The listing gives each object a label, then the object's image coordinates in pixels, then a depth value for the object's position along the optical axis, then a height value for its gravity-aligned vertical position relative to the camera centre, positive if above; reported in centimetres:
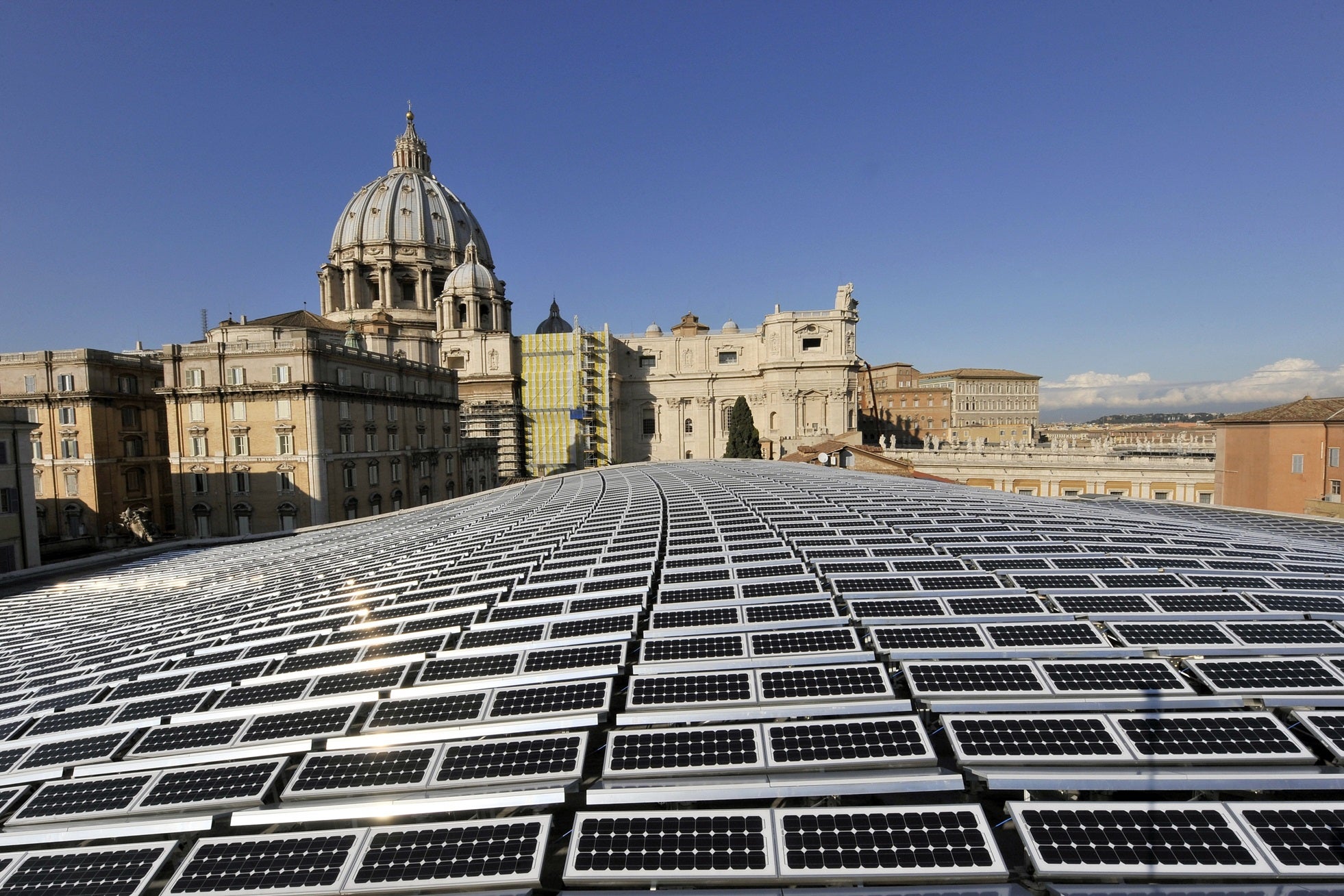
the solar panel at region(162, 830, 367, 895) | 397 -305
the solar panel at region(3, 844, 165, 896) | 414 -317
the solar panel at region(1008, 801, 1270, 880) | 359 -280
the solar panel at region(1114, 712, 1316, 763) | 452 -267
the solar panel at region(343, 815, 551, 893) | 386 -296
